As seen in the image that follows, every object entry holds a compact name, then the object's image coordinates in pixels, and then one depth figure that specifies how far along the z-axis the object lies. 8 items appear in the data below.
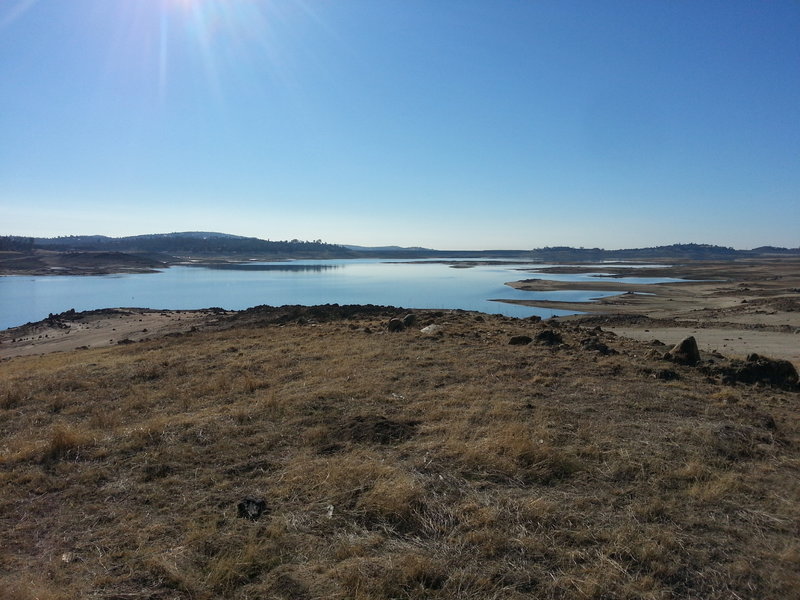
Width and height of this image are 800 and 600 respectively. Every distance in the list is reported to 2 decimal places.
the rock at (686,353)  11.09
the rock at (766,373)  9.68
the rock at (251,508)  4.42
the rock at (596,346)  12.31
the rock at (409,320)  17.81
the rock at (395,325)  16.91
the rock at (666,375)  9.70
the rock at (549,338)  13.37
